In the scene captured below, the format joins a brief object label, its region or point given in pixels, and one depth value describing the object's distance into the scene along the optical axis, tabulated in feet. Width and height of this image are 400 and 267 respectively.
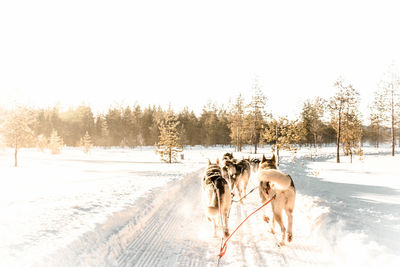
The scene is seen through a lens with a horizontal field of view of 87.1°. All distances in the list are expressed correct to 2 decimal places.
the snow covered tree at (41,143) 145.07
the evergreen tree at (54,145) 127.85
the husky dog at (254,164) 38.53
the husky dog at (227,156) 30.90
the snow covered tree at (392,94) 110.22
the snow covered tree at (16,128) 74.08
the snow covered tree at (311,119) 168.14
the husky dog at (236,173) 26.71
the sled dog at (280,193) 11.87
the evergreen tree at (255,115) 140.77
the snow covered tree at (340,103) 93.91
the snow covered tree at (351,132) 82.58
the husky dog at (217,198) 13.26
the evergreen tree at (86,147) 138.72
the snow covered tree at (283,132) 62.59
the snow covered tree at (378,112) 113.91
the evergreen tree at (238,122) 157.79
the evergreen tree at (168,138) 86.33
